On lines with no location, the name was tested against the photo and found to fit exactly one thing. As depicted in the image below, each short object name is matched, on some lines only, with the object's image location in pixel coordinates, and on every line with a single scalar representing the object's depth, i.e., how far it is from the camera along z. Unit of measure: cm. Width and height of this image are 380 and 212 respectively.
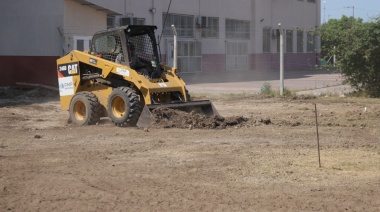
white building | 2584
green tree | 2125
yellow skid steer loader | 1373
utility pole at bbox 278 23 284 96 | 2174
